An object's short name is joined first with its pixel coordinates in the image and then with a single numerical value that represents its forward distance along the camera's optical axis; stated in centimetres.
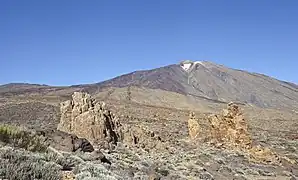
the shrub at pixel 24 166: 498
